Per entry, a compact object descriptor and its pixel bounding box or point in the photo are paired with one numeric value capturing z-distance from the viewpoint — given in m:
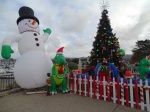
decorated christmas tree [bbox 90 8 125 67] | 9.24
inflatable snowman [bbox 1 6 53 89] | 6.85
